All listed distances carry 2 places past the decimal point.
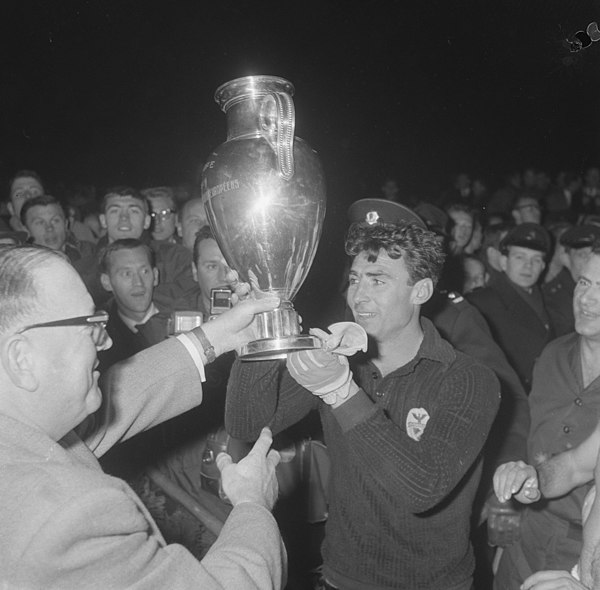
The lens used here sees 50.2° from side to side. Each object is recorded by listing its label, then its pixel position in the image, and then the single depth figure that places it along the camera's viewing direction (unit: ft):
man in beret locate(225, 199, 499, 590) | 5.79
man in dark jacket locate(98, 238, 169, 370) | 11.87
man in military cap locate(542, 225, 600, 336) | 14.90
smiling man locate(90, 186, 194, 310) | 14.98
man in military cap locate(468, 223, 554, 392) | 12.98
